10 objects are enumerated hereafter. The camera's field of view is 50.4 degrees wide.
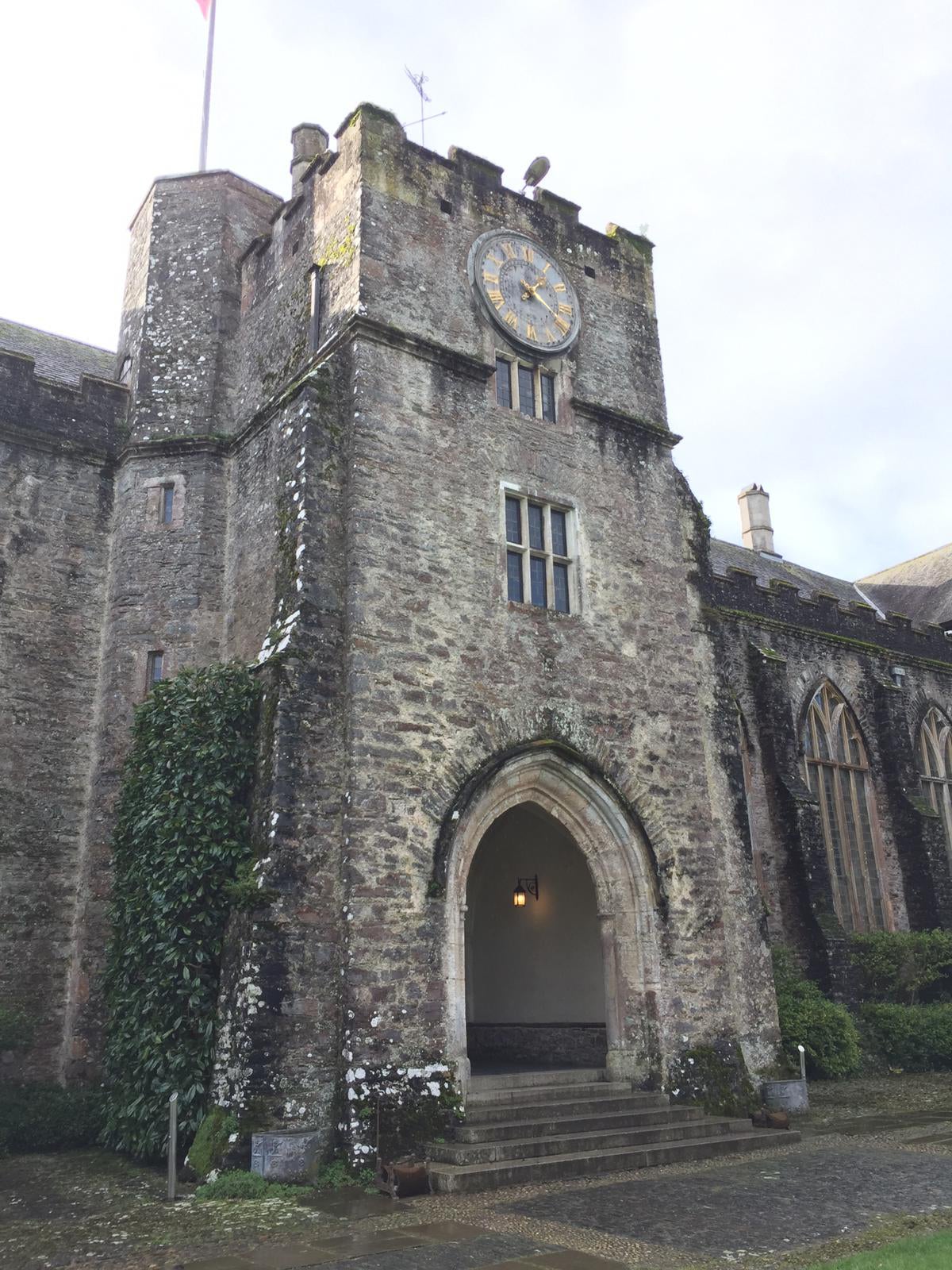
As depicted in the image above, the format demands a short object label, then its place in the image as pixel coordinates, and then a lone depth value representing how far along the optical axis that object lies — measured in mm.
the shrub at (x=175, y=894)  10312
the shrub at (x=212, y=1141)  9234
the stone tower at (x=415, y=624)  10594
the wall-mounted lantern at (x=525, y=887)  16188
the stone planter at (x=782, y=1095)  13320
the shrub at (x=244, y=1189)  8766
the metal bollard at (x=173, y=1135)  8797
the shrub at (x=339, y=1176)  9312
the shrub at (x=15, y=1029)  11617
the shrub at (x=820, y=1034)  16281
